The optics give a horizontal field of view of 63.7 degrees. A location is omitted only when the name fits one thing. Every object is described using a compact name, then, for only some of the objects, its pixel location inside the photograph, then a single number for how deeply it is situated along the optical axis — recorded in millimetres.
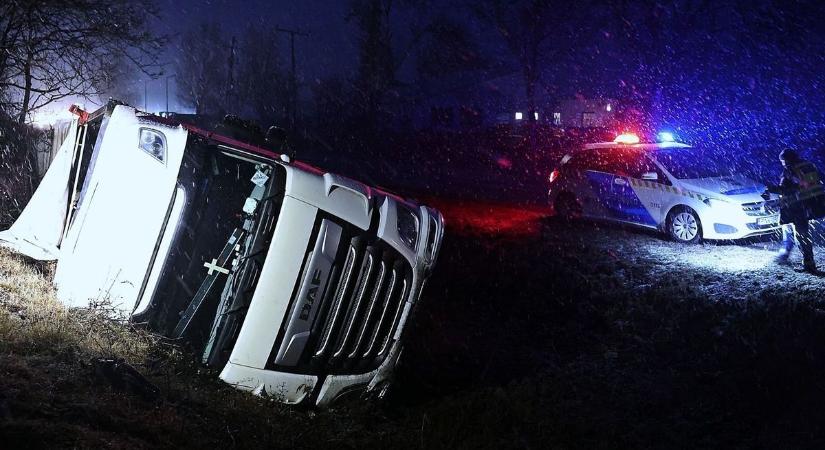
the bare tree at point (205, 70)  63094
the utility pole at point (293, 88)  45091
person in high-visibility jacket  8016
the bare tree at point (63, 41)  9398
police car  9242
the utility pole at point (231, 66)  45194
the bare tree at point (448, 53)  33875
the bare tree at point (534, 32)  29359
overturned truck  3939
